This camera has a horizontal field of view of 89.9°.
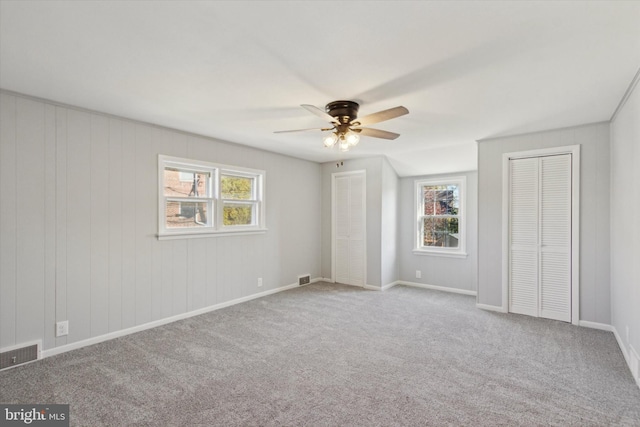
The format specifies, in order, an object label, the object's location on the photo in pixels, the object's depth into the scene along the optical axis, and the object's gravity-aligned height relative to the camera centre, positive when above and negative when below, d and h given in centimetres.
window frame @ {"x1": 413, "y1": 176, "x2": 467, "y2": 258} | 552 -10
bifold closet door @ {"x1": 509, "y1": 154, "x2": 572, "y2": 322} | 388 -30
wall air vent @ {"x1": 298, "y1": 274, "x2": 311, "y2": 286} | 579 -123
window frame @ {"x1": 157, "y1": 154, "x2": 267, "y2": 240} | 385 +18
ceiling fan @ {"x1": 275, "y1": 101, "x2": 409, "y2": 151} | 274 +80
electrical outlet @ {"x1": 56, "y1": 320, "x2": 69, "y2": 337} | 303 -110
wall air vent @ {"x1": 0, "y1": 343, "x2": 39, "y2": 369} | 271 -124
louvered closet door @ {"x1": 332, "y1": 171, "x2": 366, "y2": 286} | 574 -28
